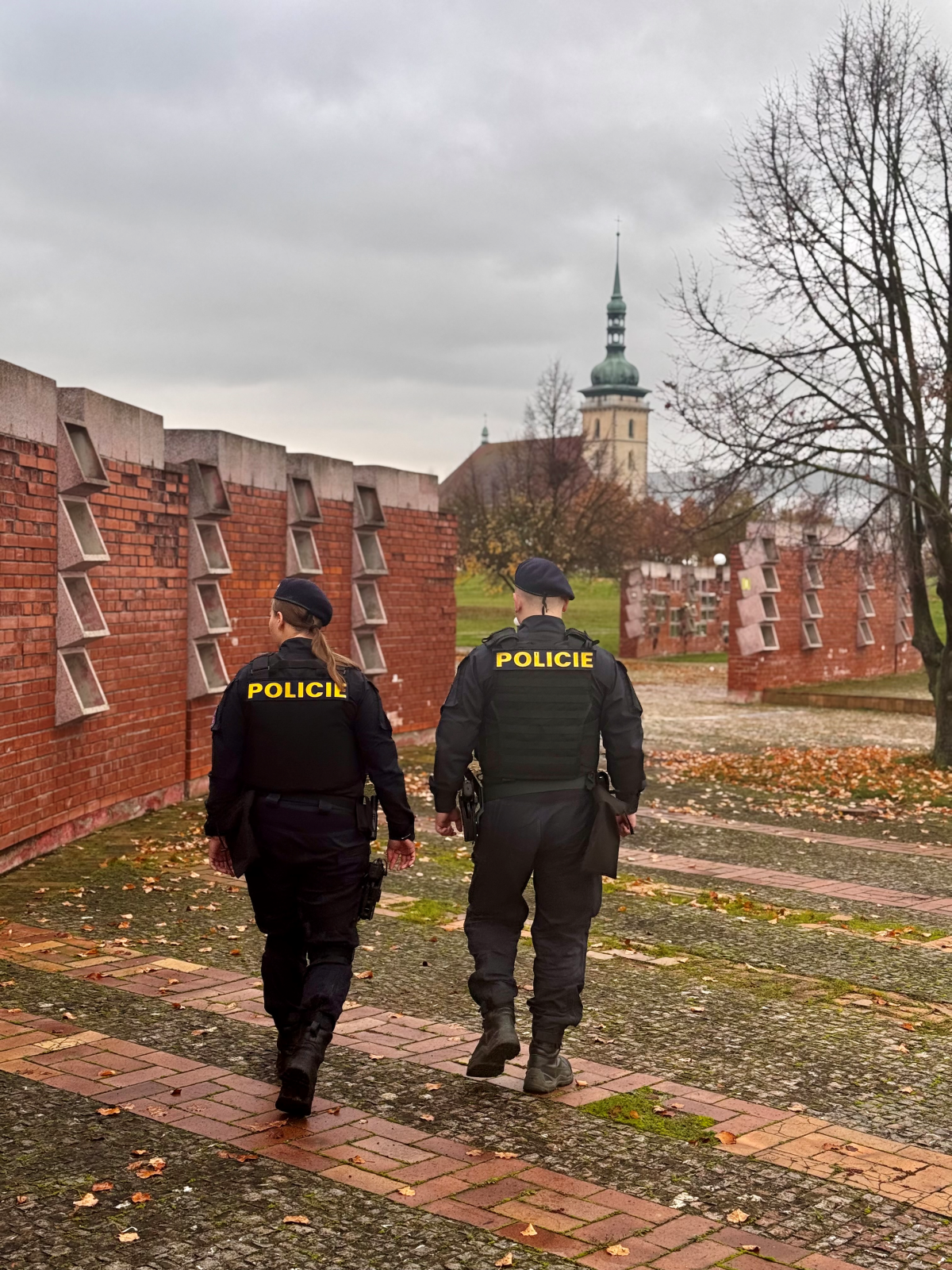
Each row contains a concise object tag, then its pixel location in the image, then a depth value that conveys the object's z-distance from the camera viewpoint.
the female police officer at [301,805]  5.07
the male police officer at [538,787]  5.38
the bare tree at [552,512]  47.66
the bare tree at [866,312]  15.57
